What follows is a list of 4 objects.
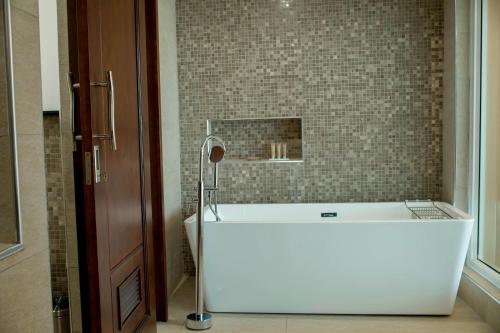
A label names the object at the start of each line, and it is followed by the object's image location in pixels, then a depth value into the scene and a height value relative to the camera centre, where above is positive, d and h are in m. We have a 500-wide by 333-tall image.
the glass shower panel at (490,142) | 3.62 -0.04
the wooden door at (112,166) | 2.17 -0.10
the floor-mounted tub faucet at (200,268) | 3.49 -0.80
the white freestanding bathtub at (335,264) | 3.49 -0.82
